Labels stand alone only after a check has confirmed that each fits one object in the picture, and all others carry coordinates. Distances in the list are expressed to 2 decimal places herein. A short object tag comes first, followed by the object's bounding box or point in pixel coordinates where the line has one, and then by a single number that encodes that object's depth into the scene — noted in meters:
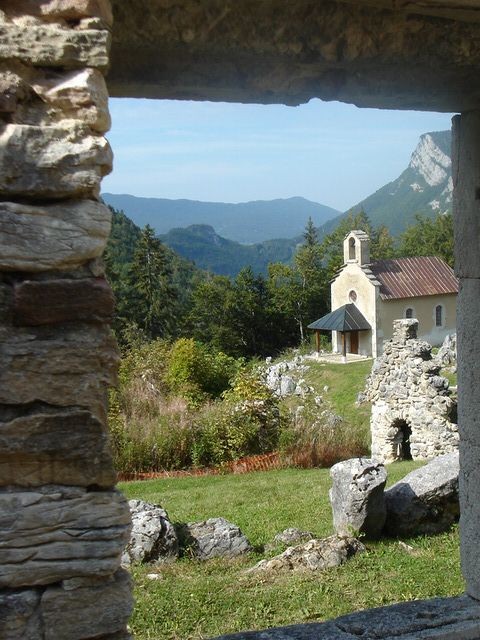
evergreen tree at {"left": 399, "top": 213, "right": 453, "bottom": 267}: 47.38
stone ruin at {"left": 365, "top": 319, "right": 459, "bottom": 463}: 12.35
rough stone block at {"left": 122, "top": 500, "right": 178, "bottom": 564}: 6.12
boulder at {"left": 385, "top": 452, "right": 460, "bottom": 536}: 6.88
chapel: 29.38
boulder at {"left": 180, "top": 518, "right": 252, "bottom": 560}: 6.38
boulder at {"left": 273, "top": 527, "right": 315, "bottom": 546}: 6.69
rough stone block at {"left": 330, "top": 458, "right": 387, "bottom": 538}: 6.72
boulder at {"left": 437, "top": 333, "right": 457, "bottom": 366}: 22.16
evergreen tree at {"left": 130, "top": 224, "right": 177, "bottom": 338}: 37.31
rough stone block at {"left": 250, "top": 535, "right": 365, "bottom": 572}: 5.72
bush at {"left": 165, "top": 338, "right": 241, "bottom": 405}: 16.67
